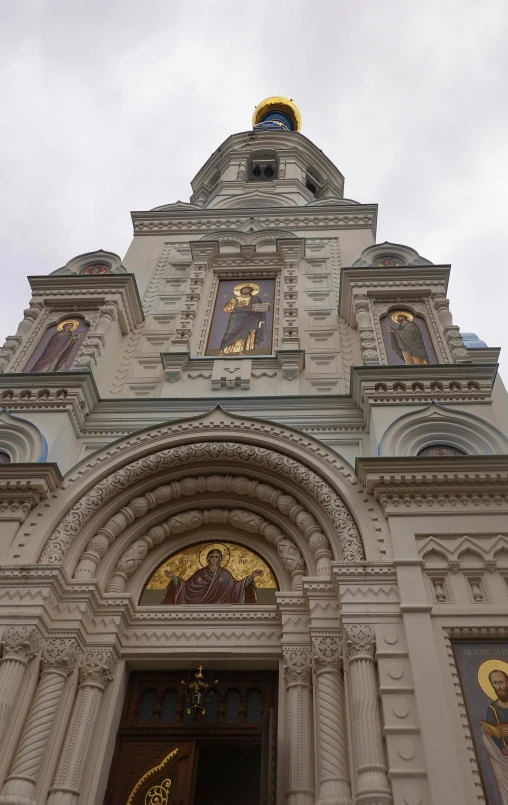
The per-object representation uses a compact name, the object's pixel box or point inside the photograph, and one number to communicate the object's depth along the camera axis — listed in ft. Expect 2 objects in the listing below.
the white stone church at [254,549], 20.33
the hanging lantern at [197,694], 23.35
